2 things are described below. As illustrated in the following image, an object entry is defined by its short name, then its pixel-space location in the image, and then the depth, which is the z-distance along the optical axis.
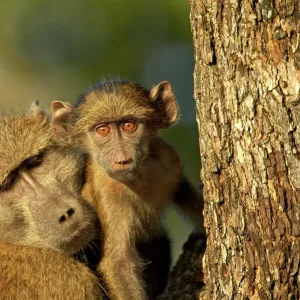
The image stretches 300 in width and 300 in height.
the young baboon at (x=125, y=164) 10.30
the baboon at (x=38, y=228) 9.78
